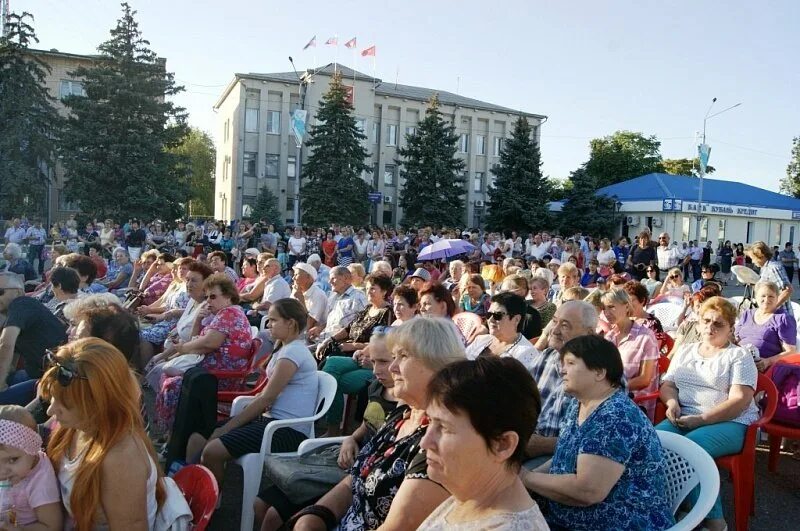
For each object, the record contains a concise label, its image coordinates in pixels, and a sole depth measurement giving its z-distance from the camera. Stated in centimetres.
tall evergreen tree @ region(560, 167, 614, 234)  3834
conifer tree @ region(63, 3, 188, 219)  2997
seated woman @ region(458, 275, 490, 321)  697
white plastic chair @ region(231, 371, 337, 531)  358
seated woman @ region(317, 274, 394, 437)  540
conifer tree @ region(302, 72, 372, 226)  3703
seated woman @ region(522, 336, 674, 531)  239
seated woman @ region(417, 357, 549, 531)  166
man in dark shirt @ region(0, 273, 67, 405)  453
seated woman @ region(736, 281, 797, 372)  538
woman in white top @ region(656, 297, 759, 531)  376
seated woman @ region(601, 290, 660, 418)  450
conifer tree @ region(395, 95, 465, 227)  3878
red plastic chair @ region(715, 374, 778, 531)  367
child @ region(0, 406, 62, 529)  238
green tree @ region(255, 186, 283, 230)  3880
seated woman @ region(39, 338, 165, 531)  228
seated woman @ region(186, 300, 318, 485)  373
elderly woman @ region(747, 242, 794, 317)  682
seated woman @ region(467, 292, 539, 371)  446
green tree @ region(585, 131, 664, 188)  5950
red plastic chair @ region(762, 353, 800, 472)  434
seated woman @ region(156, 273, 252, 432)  463
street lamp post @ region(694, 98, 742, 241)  3017
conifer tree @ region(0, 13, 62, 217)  3116
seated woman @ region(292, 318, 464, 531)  250
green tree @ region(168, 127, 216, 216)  6962
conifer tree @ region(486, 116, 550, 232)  3762
